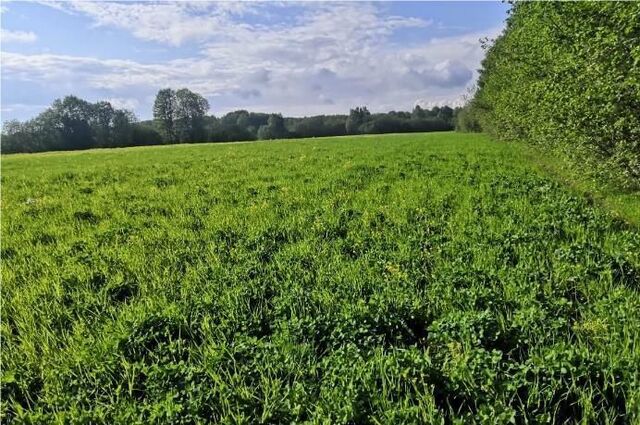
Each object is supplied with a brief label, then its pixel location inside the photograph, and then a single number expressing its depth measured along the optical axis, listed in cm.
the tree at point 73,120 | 9212
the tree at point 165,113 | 11062
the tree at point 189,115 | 10619
